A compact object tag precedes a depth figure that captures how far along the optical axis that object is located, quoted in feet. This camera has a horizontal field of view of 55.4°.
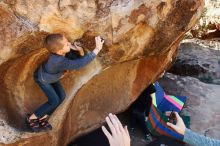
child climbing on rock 5.28
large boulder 5.41
